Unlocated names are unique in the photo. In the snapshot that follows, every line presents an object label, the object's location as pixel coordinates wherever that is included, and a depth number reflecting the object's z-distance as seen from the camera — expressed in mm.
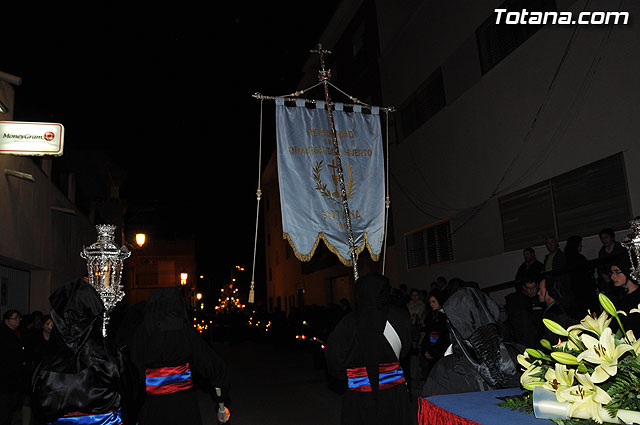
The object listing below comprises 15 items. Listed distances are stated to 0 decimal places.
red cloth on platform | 2473
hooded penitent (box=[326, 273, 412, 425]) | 4734
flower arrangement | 1668
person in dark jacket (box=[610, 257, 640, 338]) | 5383
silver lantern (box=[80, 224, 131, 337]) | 5285
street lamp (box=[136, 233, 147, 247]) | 14946
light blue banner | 7262
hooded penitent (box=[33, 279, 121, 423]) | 3797
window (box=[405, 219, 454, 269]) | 14242
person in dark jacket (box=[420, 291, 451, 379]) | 8539
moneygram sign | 9656
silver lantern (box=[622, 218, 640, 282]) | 4285
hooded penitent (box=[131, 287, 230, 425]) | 4840
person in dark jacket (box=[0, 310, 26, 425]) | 6703
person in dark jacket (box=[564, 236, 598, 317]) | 7730
